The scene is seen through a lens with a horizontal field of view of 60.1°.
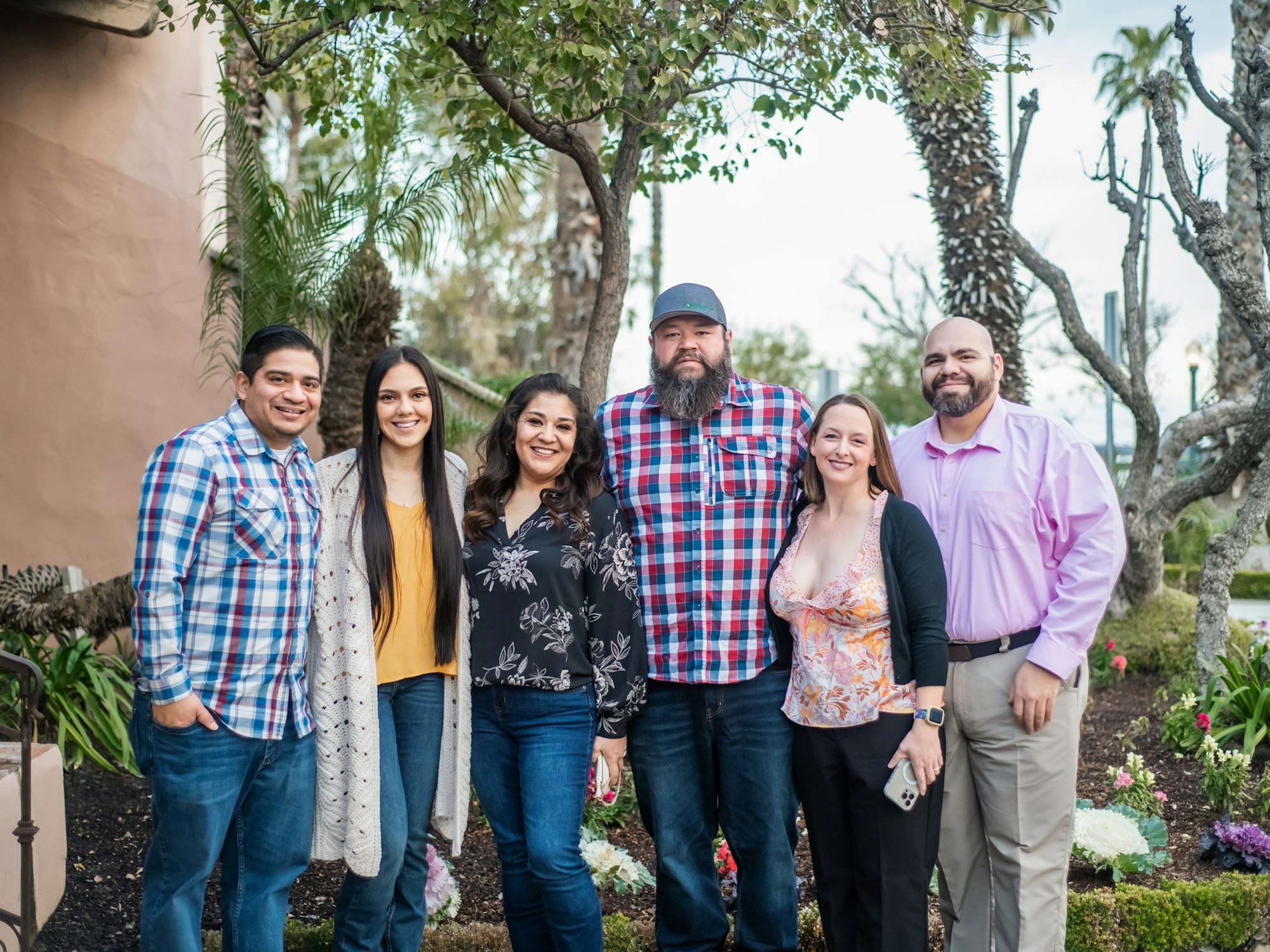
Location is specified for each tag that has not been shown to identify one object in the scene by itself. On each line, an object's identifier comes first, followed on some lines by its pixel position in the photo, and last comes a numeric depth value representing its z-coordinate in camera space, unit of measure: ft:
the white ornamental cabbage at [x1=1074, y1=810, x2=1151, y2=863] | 15.66
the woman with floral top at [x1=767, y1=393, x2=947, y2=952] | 11.00
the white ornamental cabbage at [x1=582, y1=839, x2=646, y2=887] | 15.25
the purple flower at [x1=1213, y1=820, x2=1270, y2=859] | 16.17
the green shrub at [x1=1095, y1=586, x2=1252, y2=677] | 28.91
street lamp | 95.61
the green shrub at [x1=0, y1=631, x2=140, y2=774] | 19.81
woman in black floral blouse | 11.08
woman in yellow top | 10.82
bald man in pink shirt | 11.48
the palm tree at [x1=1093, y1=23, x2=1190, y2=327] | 119.14
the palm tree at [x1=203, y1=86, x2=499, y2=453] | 23.30
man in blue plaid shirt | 9.70
